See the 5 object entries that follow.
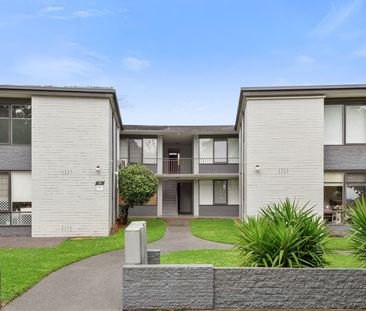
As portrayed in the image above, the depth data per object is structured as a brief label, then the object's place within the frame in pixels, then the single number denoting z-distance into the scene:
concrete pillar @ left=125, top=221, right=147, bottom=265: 5.28
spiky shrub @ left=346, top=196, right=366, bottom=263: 6.00
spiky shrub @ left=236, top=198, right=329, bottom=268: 5.53
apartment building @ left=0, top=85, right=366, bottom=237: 12.62
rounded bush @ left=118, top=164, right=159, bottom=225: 15.77
